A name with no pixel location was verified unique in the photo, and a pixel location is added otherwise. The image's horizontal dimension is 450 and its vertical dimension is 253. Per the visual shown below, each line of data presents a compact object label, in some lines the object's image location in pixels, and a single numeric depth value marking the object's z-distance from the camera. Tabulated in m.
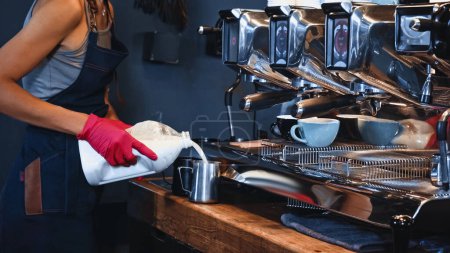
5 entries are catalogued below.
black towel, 1.73
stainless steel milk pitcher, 2.14
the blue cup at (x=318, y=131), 2.05
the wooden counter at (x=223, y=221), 1.82
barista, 2.07
